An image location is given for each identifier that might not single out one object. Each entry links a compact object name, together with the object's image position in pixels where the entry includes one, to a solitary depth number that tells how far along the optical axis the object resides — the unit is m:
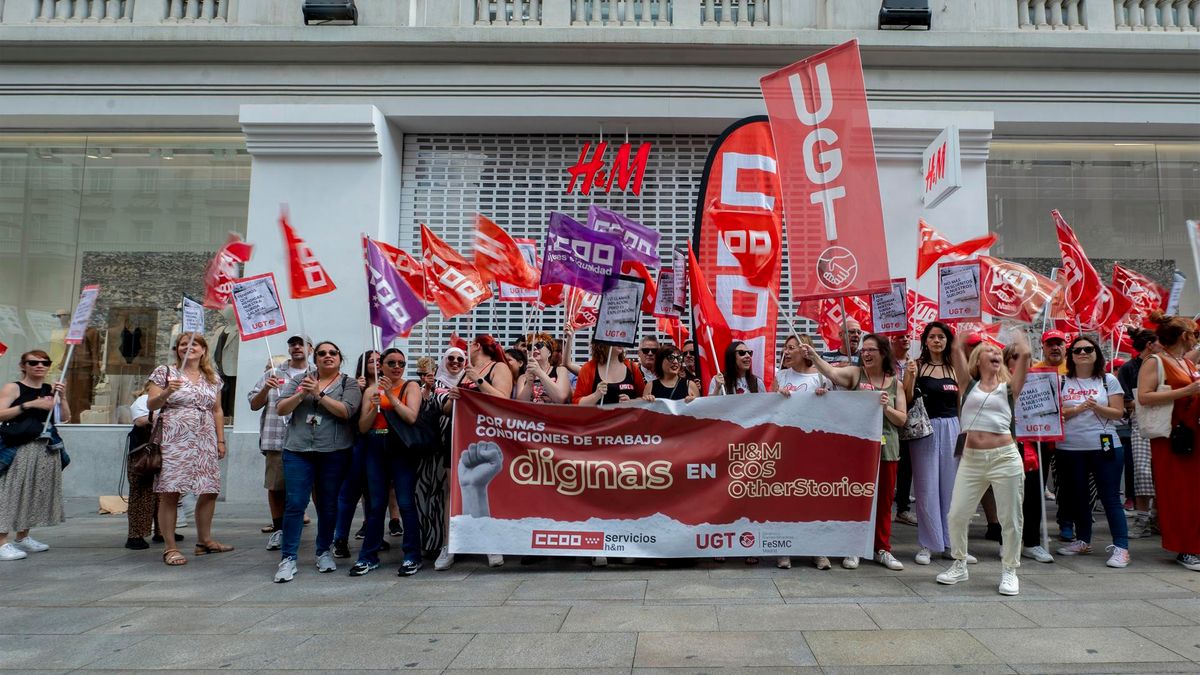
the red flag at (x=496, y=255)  8.37
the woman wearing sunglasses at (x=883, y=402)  6.09
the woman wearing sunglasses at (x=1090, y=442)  6.30
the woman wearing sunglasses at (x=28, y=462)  6.72
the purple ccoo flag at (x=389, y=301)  6.93
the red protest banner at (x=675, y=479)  6.00
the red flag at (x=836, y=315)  9.47
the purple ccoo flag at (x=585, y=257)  7.17
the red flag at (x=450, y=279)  7.82
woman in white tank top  5.31
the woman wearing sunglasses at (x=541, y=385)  6.39
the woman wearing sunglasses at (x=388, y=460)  6.02
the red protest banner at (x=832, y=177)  5.98
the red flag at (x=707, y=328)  6.65
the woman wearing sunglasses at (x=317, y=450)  5.97
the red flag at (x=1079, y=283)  9.00
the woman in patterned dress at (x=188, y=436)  6.49
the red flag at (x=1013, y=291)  8.33
